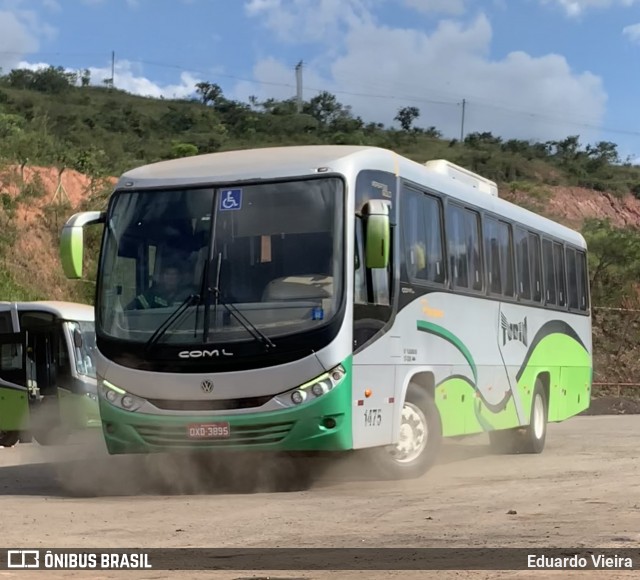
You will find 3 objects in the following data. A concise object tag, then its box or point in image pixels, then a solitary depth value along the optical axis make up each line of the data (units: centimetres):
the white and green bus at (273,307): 1055
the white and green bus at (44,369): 2236
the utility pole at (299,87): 9674
